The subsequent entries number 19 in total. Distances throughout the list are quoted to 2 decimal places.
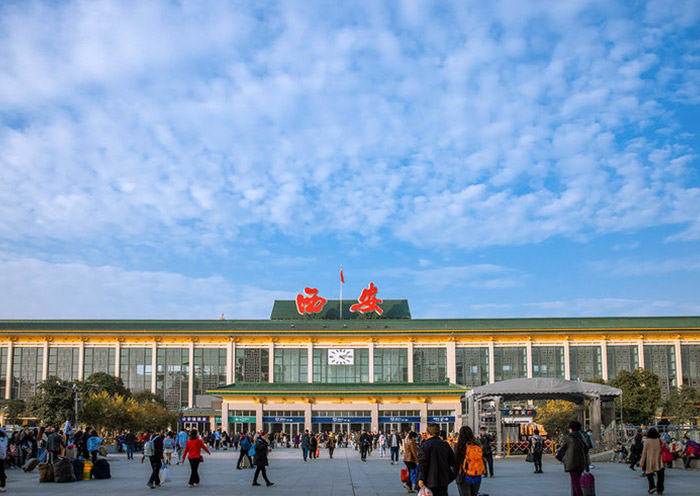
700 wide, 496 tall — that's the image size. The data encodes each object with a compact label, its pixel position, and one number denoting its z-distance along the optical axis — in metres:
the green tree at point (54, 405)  69.19
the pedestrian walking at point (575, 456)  17.45
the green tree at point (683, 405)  78.50
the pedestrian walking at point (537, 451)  31.47
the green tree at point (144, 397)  88.31
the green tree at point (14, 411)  85.56
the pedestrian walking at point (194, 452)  24.73
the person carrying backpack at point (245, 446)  34.62
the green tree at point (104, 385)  82.53
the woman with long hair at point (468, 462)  15.06
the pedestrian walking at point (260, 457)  26.09
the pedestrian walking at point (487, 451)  29.66
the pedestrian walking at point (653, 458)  20.97
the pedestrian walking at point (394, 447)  41.56
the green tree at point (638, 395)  76.06
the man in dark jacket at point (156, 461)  24.53
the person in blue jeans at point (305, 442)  46.75
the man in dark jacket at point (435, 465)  14.00
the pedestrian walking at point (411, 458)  23.42
